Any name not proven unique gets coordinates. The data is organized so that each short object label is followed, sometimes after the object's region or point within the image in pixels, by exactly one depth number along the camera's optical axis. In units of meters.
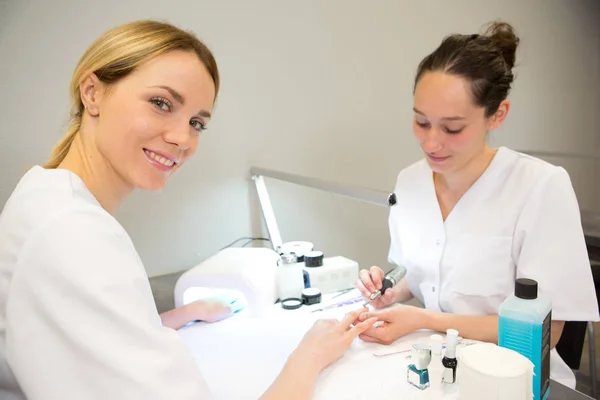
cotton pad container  0.62
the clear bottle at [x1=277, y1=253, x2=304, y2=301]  1.31
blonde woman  0.60
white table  0.83
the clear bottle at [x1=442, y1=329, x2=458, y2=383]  0.81
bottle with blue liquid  0.73
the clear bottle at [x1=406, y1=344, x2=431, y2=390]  0.83
